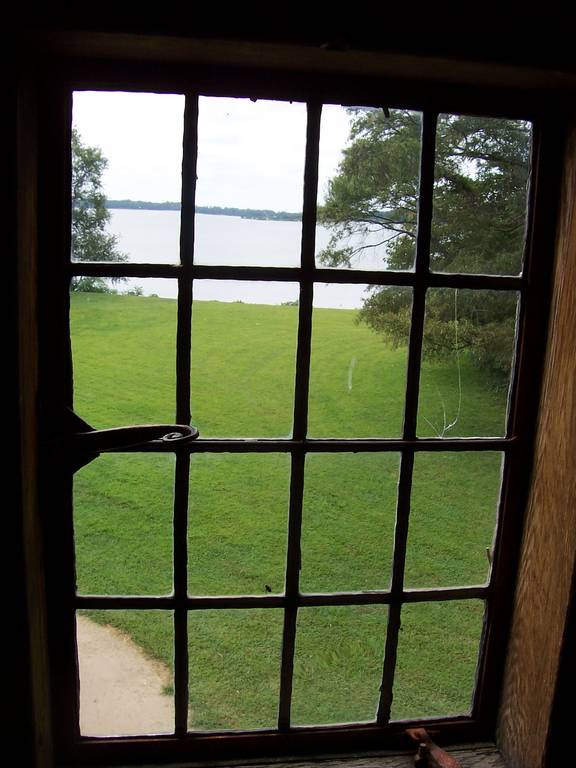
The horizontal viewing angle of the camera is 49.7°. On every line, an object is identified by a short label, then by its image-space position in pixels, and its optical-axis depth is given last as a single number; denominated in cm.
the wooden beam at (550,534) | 92
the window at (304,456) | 92
